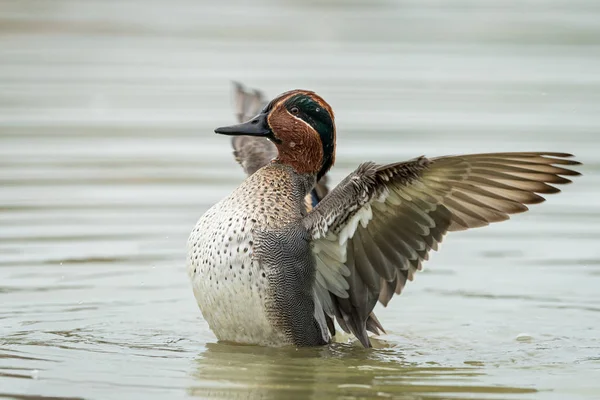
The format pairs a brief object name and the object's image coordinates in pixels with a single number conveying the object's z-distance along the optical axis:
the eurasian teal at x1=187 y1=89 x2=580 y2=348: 14.01
